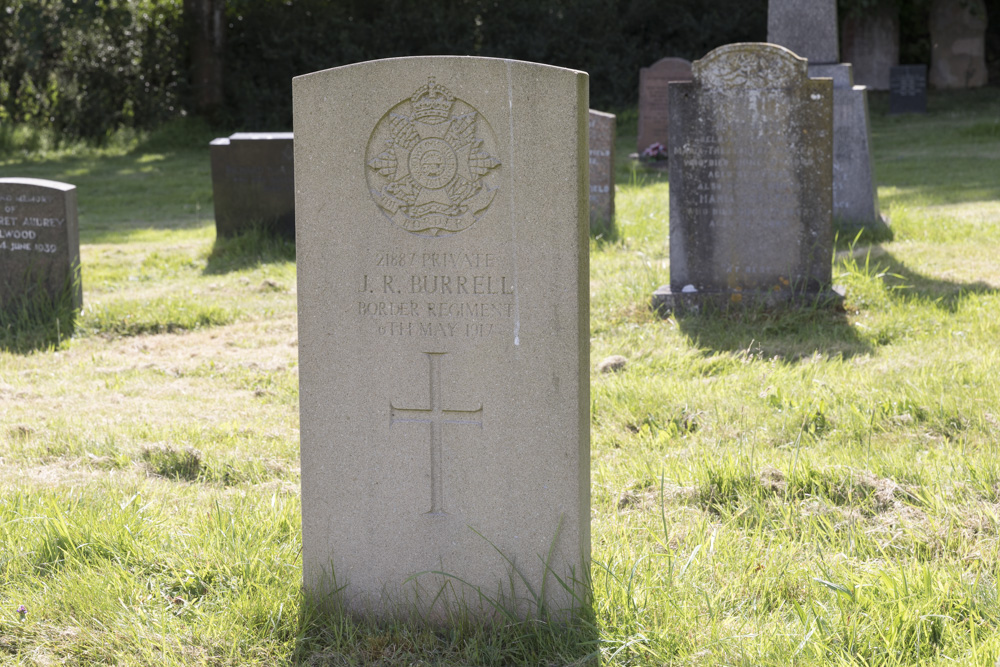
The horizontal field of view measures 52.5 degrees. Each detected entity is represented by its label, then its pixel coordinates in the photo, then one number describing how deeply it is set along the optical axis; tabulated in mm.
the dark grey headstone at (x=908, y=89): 19000
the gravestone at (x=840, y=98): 8320
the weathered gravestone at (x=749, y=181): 5859
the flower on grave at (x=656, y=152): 14070
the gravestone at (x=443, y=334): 2477
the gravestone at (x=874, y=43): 21172
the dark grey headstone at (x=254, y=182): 9117
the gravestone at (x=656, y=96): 14891
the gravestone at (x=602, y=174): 8789
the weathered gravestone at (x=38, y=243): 6469
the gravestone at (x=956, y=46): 20672
